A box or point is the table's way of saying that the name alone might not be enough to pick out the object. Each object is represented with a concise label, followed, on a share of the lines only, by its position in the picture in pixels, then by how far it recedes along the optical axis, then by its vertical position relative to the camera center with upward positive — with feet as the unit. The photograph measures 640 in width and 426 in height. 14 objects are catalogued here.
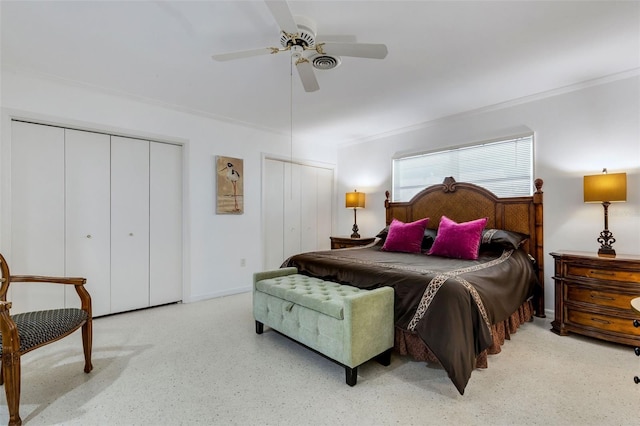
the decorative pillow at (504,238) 10.03 -0.93
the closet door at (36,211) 9.43 +0.04
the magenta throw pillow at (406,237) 11.62 -1.05
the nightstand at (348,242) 15.39 -1.58
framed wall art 13.57 +1.20
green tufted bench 6.48 -2.56
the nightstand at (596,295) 8.05 -2.40
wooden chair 5.10 -2.28
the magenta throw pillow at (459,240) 9.97 -1.01
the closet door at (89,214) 10.37 -0.08
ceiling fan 6.33 +3.62
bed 6.36 -1.66
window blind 11.56 +1.87
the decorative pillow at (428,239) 11.98 -1.15
